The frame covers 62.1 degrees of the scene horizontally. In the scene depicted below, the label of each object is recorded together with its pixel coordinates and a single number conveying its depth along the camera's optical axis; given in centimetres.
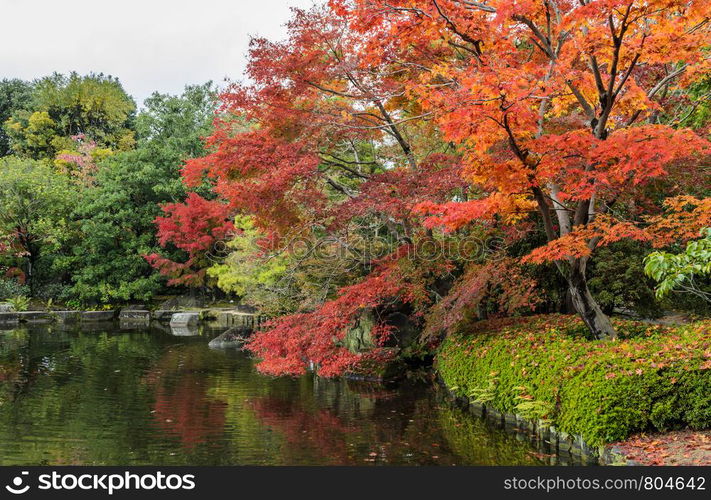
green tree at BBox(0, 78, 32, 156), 3366
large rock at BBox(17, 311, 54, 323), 2130
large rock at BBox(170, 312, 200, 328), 2152
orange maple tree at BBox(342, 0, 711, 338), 613
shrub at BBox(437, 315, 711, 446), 576
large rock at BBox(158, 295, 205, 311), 2402
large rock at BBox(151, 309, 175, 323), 2328
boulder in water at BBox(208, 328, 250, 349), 1593
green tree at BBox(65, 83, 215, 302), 2344
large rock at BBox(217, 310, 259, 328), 1998
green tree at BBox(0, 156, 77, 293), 2269
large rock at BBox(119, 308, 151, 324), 2340
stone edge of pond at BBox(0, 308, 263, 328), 2084
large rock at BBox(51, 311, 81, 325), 2205
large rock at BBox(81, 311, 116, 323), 2247
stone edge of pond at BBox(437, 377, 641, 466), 572
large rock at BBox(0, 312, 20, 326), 2073
